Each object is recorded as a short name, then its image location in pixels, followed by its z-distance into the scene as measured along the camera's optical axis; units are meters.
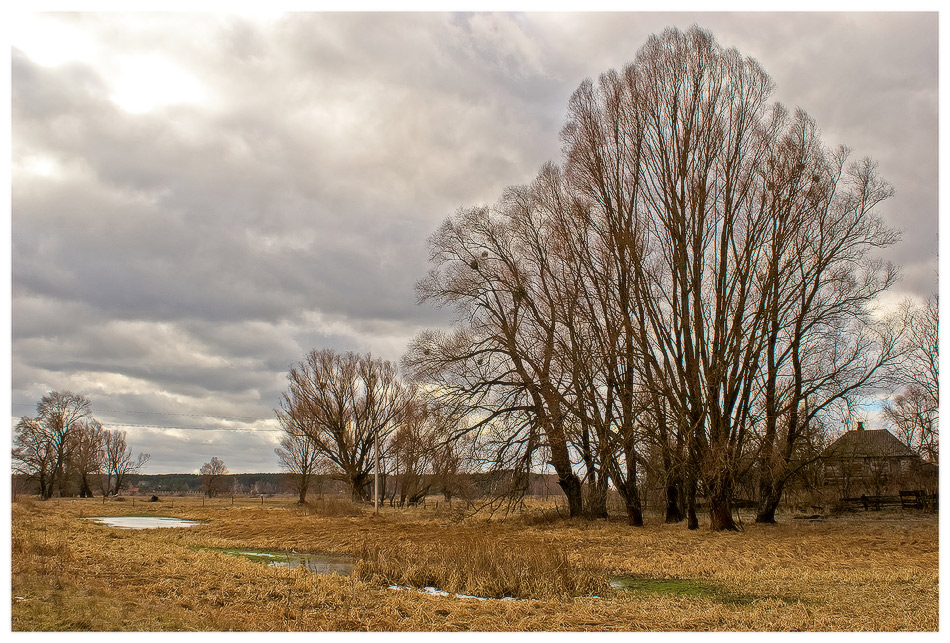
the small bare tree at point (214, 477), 77.81
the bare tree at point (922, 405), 26.88
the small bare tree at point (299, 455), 49.19
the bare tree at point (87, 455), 65.31
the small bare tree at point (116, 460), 78.44
